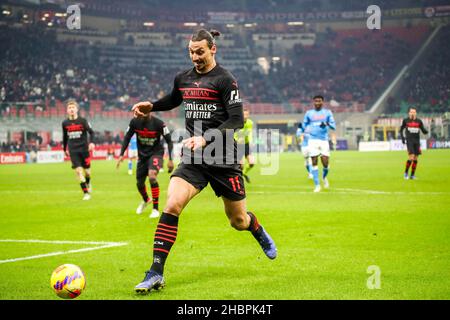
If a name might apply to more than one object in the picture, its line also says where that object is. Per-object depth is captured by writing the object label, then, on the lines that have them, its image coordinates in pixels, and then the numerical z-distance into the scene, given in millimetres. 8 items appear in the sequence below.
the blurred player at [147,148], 15094
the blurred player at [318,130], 20609
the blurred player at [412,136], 24344
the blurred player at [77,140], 19328
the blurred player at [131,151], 31500
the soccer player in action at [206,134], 7328
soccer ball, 6449
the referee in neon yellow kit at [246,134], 23781
